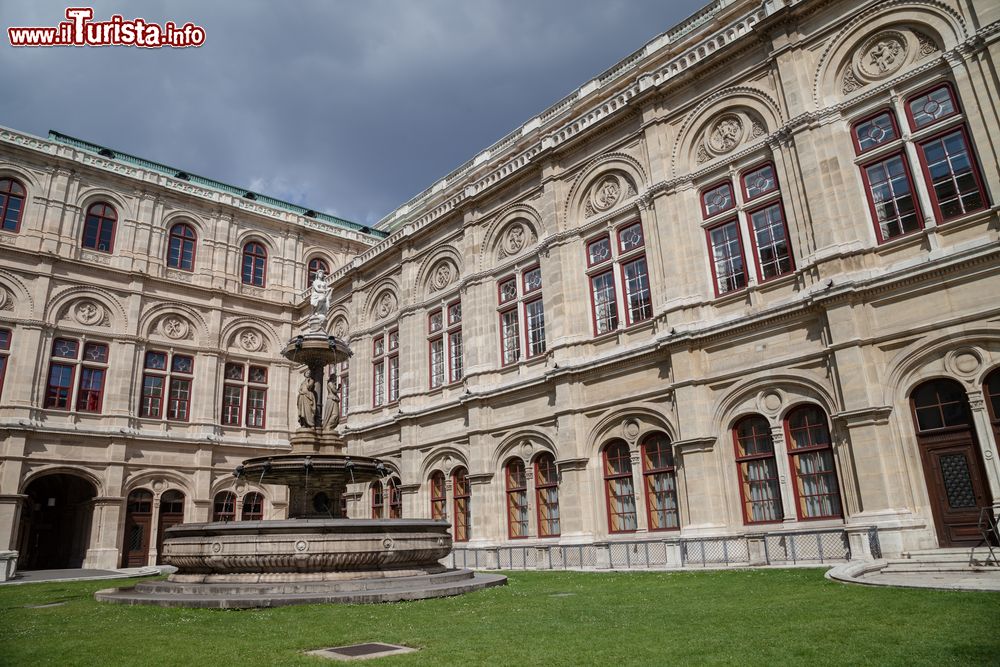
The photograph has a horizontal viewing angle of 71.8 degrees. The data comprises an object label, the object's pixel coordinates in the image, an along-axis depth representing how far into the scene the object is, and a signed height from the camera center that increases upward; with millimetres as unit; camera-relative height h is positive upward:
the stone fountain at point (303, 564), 10203 -405
